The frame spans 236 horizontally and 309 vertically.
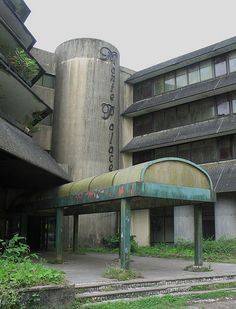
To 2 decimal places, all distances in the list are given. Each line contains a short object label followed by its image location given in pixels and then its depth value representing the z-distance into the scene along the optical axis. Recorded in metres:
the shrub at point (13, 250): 6.69
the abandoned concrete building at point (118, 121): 17.42
